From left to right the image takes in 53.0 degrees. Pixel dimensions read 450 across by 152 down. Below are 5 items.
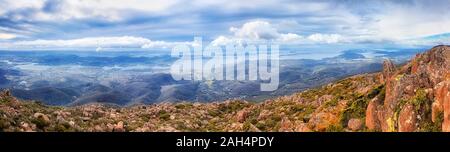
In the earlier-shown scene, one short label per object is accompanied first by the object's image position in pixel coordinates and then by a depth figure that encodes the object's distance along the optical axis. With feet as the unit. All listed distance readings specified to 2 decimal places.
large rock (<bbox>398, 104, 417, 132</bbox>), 84.48
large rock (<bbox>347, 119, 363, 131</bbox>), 101.58
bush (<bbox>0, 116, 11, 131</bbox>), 78.02
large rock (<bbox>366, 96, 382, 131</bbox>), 96.33
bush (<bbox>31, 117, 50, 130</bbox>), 90.48
